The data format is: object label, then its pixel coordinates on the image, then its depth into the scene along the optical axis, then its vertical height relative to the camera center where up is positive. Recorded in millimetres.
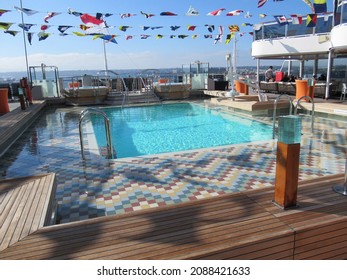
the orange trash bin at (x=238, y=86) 12109 -209
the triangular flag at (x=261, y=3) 9202 +2421
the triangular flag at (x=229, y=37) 14141 +2137
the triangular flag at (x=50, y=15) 10258 +2458
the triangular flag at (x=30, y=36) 11550 +1948
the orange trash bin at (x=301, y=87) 8794 -228
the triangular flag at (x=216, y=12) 11339 +2674
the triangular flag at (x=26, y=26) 10531 +2173
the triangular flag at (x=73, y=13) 10094 +2487
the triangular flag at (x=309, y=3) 9061 +2358
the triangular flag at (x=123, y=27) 12110 +2322
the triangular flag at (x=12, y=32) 10100 +1867
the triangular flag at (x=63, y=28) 10952 +2146
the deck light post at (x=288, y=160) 2223 -616
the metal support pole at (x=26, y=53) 15618 +1716
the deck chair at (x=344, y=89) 9847 -355
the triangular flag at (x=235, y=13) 11536 +2670
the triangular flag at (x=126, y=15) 11523 +2680
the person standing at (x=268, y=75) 15031 +269
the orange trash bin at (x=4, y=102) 8656 -457
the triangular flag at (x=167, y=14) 11297 +2635
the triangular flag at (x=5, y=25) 9102 +1903
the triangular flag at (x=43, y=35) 11359 +1958
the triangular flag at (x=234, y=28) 13395 +2422
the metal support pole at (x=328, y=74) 9932 +163
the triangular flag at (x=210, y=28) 13344 +2451
